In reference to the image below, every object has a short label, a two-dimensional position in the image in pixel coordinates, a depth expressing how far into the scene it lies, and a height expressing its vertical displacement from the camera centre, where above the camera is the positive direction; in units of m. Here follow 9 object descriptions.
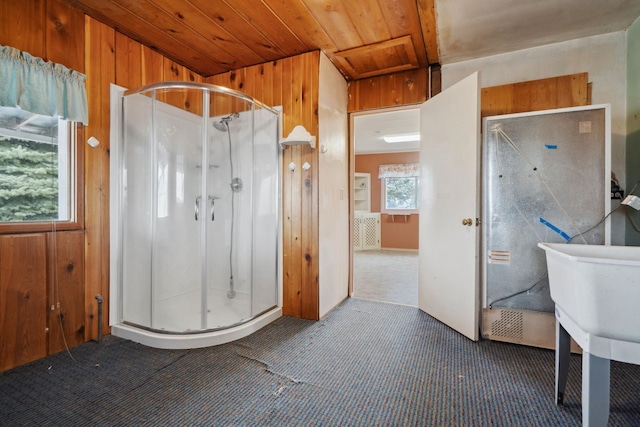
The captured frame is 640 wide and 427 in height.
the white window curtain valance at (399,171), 6.48 +0.88
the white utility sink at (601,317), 1.03 -0.39
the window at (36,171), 1.72 +0.24
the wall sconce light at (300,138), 2.43 +0.60
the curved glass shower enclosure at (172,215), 2.18 -0.04
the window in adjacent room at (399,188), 6.55 +0.50
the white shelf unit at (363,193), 6.88 +0.39
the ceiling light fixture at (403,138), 5.27 +1.34
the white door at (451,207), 2.13 +0.02
